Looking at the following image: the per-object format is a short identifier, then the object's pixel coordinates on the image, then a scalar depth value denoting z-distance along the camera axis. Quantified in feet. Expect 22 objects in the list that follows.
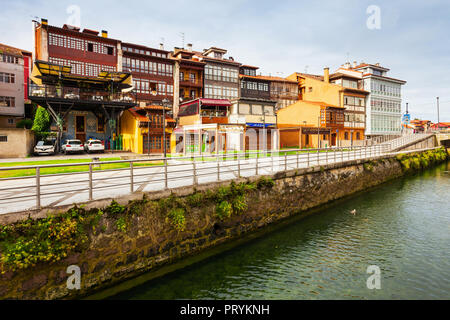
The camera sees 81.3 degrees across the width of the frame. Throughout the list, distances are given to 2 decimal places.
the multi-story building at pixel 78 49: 100.83
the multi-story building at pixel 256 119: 116.16
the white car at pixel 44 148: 79.05
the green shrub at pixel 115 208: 25.03
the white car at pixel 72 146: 83.30
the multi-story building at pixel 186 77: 134.72
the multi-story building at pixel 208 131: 94.43
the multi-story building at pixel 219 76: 147.64
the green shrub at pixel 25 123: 103.65
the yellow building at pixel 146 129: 96.20
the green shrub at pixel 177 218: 29.12
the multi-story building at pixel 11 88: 109.91
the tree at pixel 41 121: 96.99
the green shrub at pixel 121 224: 25.16
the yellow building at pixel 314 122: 146.30
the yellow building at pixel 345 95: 163.43
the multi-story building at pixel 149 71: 122.01
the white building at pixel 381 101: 175.32
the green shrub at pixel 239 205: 36.07
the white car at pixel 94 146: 88.84
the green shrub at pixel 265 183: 40.98
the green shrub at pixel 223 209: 34.12
